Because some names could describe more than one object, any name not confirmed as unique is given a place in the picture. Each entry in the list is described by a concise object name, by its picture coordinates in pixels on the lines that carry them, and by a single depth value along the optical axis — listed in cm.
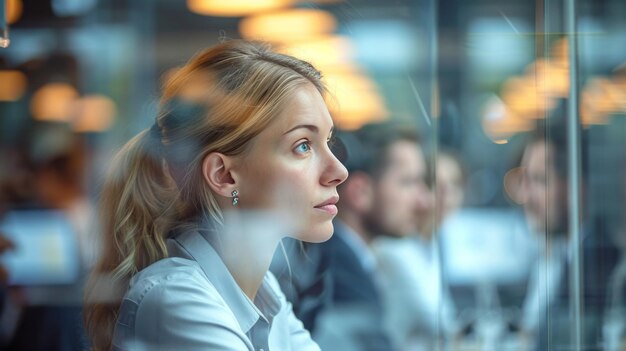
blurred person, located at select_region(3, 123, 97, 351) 152
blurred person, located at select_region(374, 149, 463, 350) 191
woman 129
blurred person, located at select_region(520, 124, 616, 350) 172
